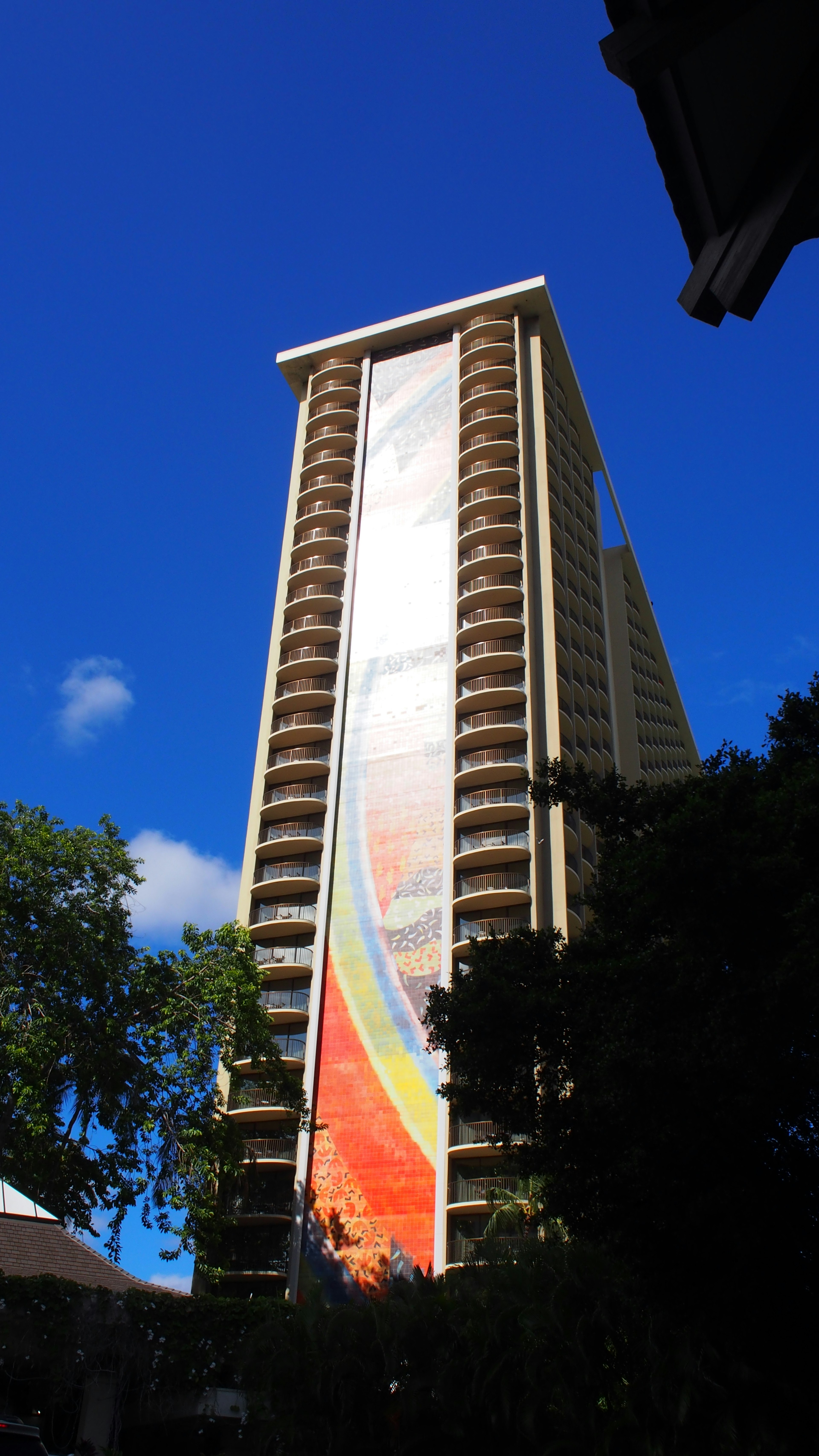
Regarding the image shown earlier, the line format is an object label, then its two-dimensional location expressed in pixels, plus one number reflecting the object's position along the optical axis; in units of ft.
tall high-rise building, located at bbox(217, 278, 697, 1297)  119.96
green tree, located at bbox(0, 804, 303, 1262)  84.74
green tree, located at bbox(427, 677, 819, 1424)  43.42
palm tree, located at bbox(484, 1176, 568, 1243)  80.59
